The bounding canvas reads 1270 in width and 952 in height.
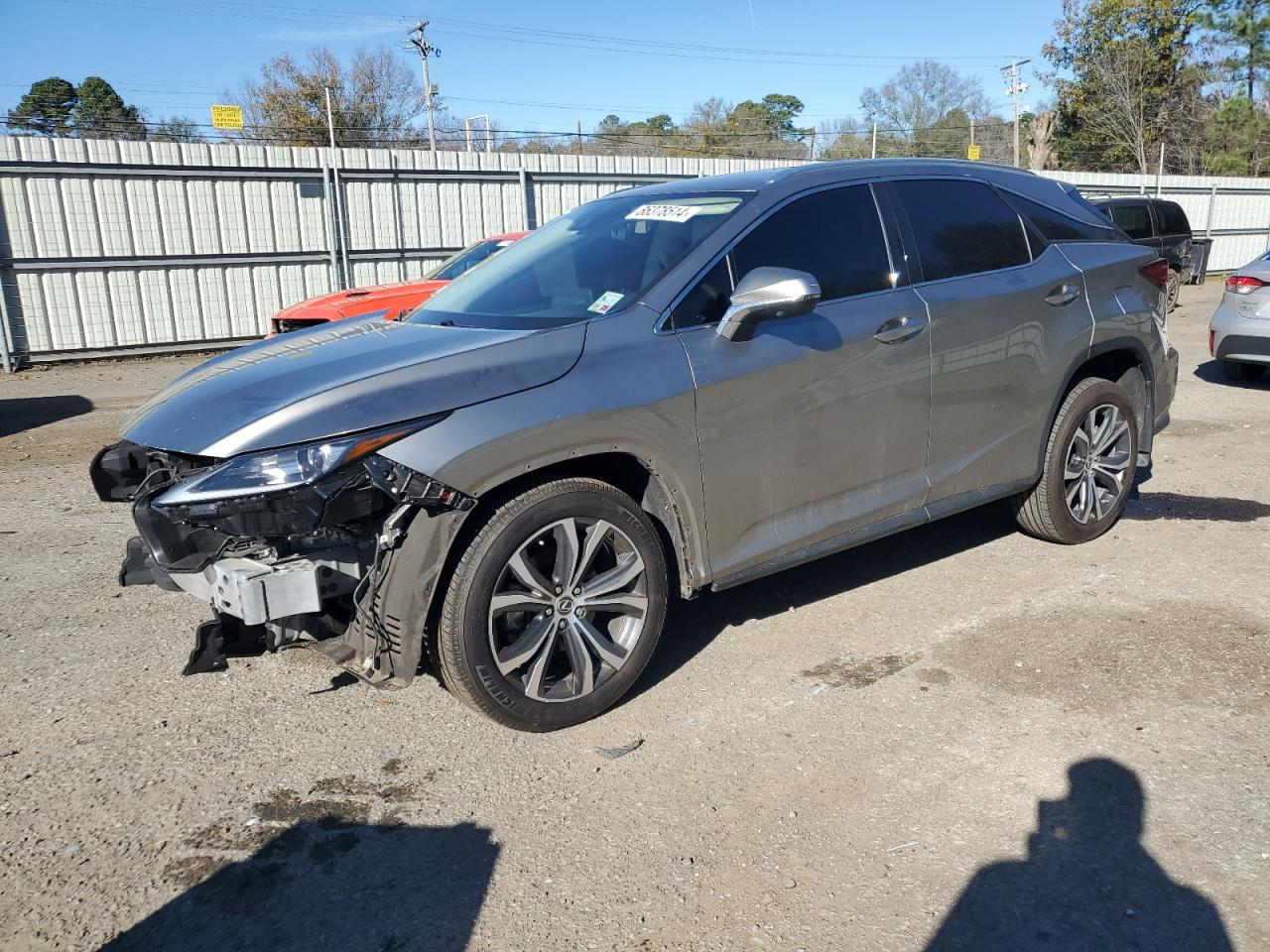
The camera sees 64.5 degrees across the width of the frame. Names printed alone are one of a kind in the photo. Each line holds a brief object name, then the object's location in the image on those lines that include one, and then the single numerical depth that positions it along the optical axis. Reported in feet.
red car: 31.14
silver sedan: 31.17
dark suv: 53.87
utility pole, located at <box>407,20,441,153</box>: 147.43
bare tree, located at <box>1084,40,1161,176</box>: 139.44
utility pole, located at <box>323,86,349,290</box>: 49.80
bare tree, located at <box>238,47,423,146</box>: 134.31
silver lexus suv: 10.36
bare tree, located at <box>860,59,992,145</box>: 187.62
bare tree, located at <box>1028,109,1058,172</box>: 139.03
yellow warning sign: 64.64
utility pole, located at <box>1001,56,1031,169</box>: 153.17
